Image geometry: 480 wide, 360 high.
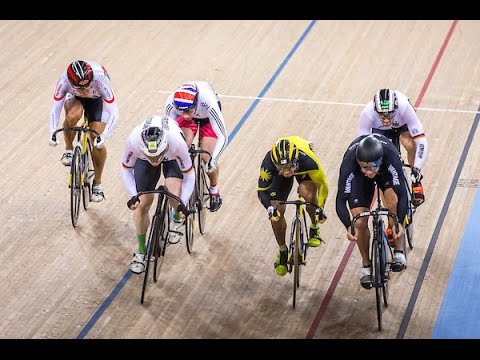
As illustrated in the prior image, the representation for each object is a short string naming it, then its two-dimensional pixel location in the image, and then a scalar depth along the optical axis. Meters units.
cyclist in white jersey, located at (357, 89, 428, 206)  14.35
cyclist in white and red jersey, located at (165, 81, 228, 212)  14.65
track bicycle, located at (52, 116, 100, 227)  15.43
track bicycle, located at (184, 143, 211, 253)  14.87
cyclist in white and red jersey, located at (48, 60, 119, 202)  15.19
